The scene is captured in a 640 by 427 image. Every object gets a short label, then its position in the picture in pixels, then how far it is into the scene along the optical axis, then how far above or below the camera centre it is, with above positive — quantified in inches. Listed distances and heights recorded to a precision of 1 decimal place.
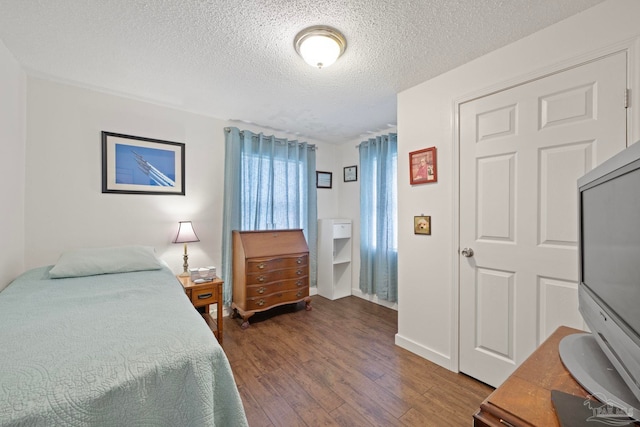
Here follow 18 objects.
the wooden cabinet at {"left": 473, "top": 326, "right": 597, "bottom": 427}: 24.5 -19.4
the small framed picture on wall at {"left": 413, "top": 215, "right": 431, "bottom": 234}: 85.7 -4.0
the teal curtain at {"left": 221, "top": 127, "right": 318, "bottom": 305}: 120.6 +12.0
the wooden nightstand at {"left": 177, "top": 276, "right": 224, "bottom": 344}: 92.9 -30.5
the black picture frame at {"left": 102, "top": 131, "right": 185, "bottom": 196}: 95.7 +18.2
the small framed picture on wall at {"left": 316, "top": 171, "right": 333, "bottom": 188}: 156.5 +20.4
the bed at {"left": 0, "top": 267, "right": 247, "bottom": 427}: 28.9 -20.1
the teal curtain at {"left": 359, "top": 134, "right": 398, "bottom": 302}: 130.7 -2.7
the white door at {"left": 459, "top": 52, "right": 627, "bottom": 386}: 56.1 +3.3
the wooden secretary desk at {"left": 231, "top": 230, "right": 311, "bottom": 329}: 112.8 -27.5
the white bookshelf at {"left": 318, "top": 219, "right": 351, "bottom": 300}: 145.0 -26.8
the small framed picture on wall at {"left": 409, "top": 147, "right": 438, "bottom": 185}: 83.8 +15.6
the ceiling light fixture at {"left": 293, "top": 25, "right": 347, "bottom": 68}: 62.7 +42.9
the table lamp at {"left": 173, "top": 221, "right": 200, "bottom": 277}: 103.0 -10.1
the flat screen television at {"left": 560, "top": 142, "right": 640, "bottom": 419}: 23.1 -8.0
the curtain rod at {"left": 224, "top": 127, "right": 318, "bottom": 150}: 121.2 +37.8
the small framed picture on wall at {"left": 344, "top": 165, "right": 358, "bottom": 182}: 154.9 +23.8
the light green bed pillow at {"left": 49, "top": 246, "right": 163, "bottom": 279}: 74.3 -15.8
